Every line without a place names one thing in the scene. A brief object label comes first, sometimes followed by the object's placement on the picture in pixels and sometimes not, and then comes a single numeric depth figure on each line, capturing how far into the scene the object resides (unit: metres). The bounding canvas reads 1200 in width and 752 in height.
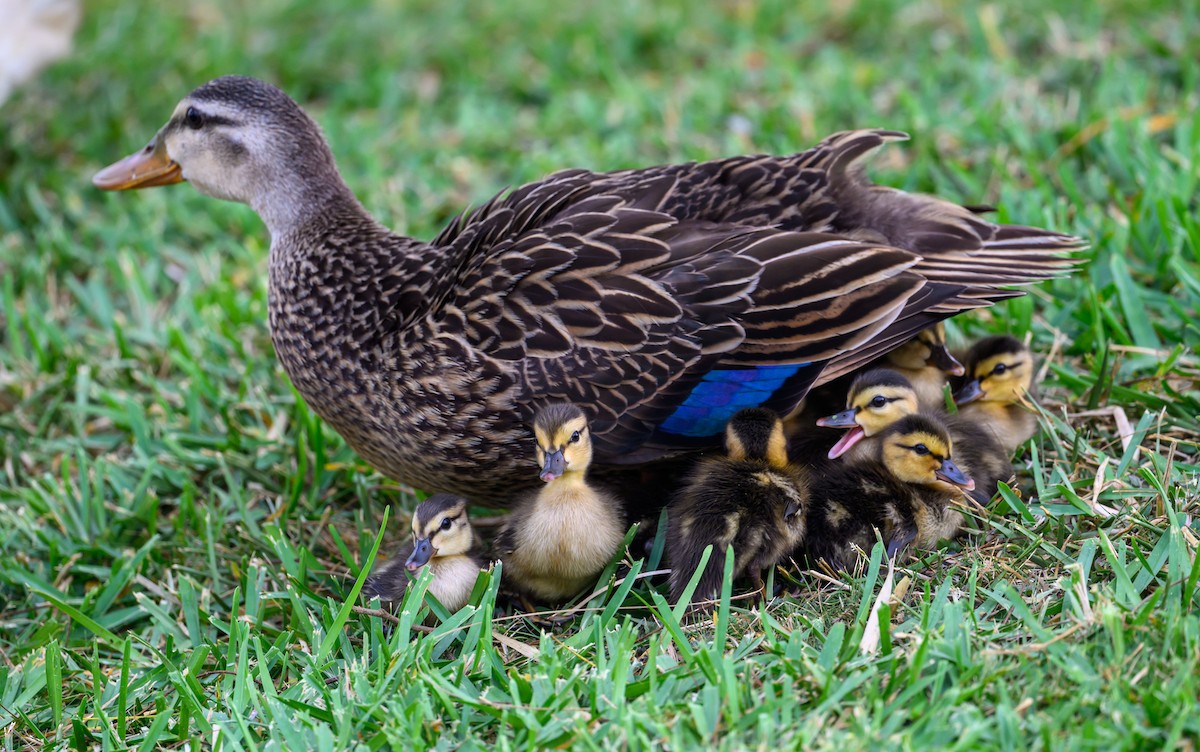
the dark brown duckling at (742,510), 6.53
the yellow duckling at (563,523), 6.54
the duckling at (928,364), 7.52
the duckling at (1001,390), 7.30
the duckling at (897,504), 6.61
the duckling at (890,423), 6.90
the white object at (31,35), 12.19
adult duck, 6.94
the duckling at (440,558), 6.70
